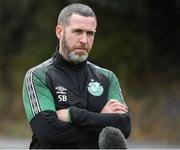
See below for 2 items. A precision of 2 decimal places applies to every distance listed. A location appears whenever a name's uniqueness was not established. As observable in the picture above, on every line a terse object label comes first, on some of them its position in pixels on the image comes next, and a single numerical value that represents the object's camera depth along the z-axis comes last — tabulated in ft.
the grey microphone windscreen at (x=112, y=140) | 30.01
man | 34.47
